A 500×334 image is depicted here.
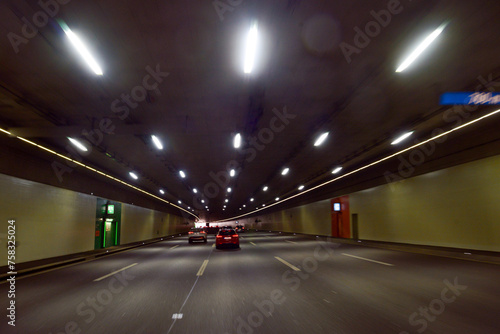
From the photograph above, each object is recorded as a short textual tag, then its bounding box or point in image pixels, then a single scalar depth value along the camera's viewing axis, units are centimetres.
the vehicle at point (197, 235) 3381
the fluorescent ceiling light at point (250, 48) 687
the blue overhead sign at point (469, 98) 1041
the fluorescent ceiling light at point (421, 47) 700
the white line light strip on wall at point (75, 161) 1261
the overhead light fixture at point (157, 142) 1462
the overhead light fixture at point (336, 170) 2334
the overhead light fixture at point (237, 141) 1481
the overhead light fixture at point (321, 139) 1468
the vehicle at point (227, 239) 2406
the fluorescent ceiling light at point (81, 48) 663
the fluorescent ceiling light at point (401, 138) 1442
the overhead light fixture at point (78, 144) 1386
